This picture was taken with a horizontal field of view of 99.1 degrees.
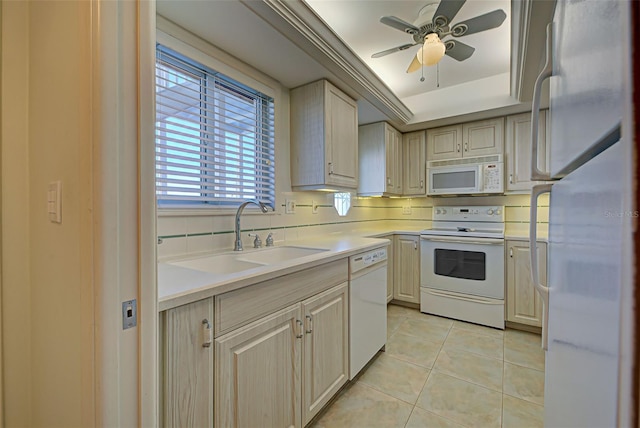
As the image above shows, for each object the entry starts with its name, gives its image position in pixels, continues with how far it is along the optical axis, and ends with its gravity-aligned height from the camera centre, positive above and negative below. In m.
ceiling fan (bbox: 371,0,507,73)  1.69 +1.23
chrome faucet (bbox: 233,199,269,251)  1.69 -0.10
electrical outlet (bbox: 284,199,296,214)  2.21 +0.04
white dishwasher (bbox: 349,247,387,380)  1.75 -0.66
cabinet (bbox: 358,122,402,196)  3.08 +0.61
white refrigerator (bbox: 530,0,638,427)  0.25 -0.01
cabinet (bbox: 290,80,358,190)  2.09 +0.60
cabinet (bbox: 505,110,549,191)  2.76 +0.65
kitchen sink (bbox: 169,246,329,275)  1.46 -0.29
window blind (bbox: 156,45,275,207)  1.45 +0.45
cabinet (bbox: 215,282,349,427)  1.00 -0.68
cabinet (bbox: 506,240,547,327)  2.48 -0.69
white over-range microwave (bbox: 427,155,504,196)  2.90 +0.40
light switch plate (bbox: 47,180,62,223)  0.68 +0.02
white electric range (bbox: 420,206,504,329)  2.63 -0.59
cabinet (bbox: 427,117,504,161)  2.95 +0.83
